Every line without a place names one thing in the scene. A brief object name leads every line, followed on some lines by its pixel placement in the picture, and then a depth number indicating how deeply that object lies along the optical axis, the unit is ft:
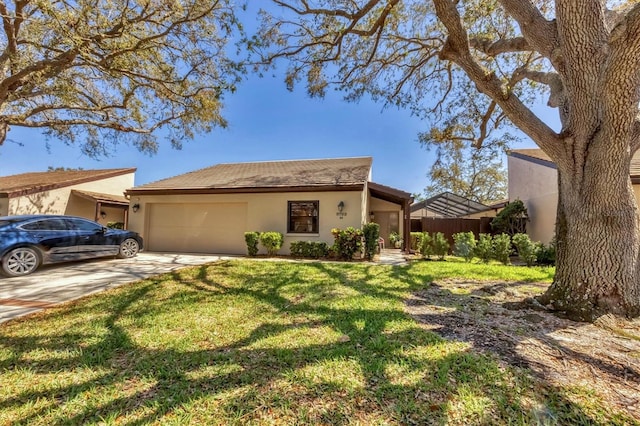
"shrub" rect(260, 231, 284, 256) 34.63
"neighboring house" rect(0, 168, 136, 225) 42.16
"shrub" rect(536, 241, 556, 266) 31.50
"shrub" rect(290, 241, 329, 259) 33.78
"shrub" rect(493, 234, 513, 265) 31.22
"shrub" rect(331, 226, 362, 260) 32.24
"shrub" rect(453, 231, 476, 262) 32.22
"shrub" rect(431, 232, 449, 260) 33.47
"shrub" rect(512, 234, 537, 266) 30.91
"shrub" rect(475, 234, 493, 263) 31.96
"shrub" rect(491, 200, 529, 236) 44.37
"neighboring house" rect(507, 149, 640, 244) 39.24
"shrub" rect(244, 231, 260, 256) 35.24
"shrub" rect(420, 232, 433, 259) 34.14
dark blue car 21.75
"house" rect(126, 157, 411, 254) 35.50
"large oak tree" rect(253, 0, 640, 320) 12.31
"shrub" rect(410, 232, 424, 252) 47.56
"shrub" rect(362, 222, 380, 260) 32.76
